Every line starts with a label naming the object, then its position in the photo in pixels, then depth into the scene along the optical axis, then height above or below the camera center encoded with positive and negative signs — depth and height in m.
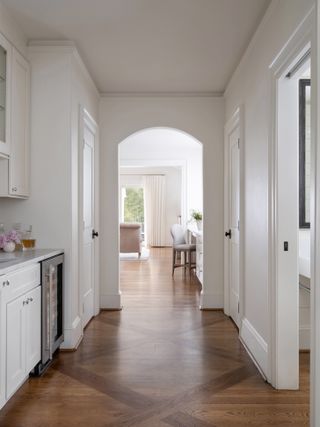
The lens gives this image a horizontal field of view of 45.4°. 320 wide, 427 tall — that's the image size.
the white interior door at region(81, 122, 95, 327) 3.83 -0.13
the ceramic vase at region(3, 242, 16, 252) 2.86 -0.25
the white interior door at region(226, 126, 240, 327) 3.93 -0.07
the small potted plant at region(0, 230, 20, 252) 2.87 -0.20
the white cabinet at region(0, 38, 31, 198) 2.75 +0.70
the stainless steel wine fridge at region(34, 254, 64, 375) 2.73 -0.72
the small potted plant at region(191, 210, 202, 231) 6.90 -0.10
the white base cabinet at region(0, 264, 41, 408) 2.10 -0.69
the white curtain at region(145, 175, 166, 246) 12.30 +0.24
